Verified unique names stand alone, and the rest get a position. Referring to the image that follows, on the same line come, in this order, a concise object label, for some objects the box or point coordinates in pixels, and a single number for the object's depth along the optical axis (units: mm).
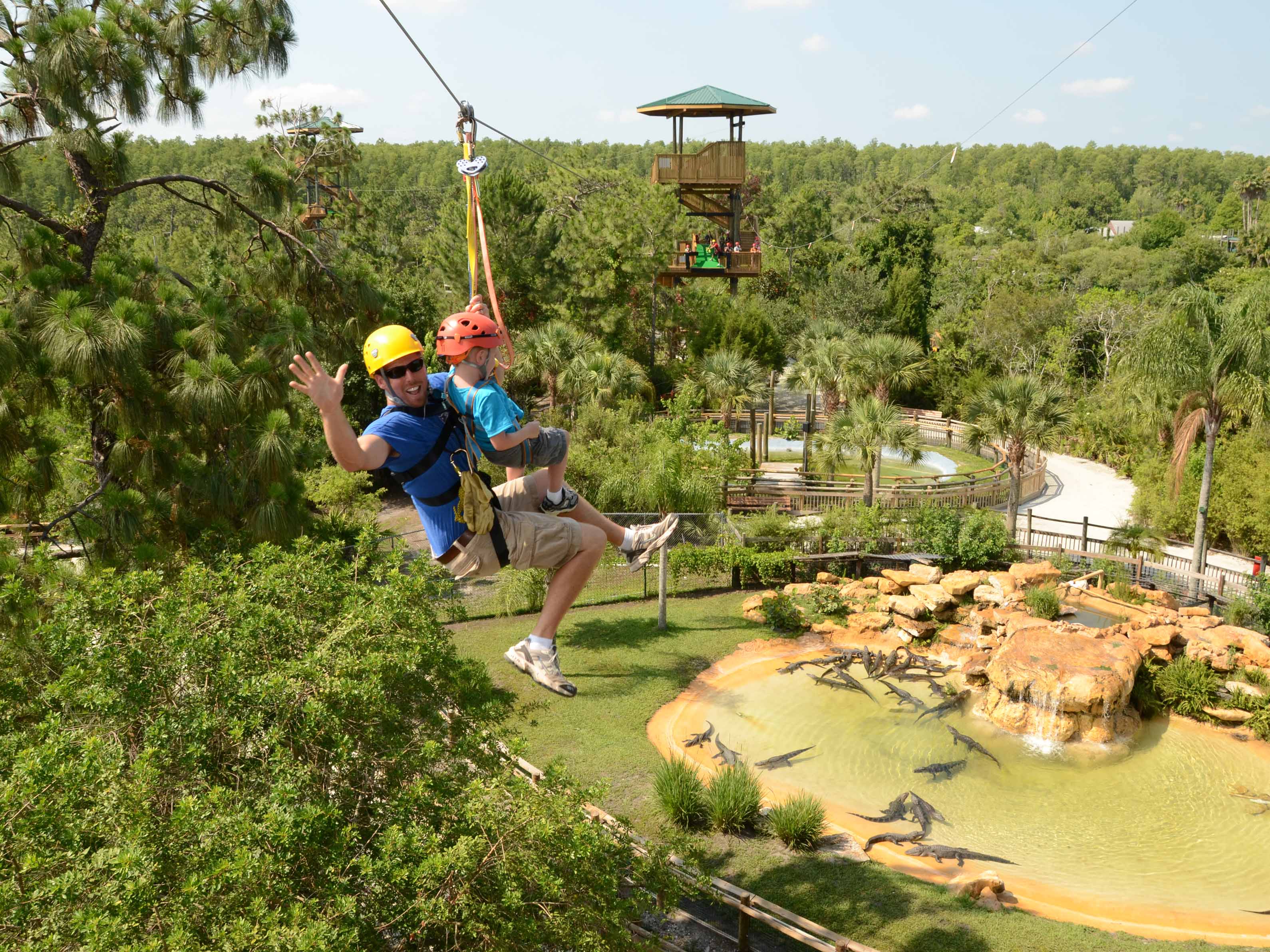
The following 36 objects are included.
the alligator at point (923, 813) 11734
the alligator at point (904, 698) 15406
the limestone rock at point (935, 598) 18312
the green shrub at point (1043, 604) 17641
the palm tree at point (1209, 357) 17750
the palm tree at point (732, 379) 30656
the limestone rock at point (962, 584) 18797
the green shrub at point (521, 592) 18234
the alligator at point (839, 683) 15898
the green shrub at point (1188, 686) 14898
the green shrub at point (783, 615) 18219
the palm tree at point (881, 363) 27875
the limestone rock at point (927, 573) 19312
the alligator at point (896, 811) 11797
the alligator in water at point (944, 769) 13148
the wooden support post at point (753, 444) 29016
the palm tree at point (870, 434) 22344
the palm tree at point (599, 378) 27703
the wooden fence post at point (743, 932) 8766
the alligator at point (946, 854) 10914
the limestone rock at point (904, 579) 19328
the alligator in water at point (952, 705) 15102
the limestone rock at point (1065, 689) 14164
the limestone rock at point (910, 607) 18125
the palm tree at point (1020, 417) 21844
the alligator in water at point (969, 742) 13836
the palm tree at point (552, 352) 27984
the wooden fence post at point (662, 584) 17625
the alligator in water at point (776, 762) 13234
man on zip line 5242
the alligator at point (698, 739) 13719
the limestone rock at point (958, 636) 17594
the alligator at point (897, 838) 11227
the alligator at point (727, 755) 13336
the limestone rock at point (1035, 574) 18672
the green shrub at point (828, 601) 18594
